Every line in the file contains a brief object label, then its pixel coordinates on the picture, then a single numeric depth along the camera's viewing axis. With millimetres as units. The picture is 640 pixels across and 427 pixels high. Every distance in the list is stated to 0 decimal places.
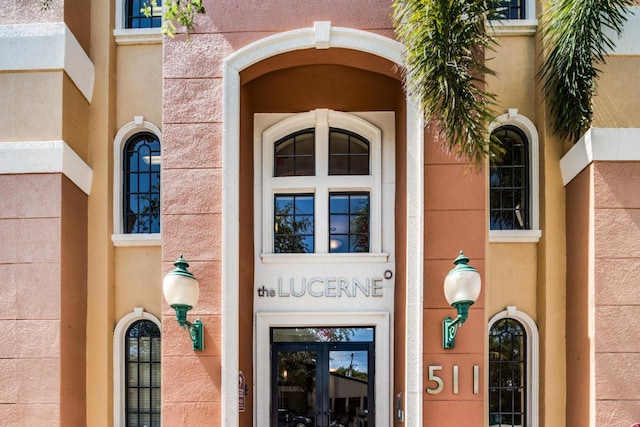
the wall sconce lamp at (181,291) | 6641
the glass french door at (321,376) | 8328
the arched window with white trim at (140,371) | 8234
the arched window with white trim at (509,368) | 8031
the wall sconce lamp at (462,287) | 6488
